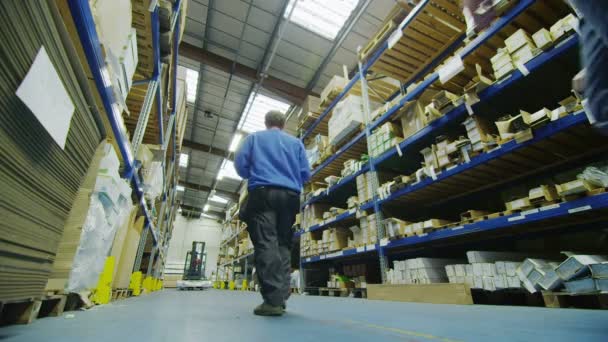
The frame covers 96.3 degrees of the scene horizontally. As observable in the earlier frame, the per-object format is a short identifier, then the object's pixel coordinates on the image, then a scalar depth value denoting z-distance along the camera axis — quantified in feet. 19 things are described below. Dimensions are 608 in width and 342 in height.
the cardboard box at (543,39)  7.89
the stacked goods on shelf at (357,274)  15.40
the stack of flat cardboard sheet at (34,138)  3.07
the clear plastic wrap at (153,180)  13.40
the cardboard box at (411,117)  12.56
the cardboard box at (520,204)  8.02
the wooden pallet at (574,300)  6.37
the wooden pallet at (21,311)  3.96
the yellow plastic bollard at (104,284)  7.64
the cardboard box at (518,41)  8.76
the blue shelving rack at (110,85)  4.50
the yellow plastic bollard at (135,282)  15.64
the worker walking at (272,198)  6.37
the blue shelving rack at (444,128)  7.43
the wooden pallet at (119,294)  10.84
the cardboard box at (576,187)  6.81
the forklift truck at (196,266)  48.65
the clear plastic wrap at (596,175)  6.69
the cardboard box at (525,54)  8.30
